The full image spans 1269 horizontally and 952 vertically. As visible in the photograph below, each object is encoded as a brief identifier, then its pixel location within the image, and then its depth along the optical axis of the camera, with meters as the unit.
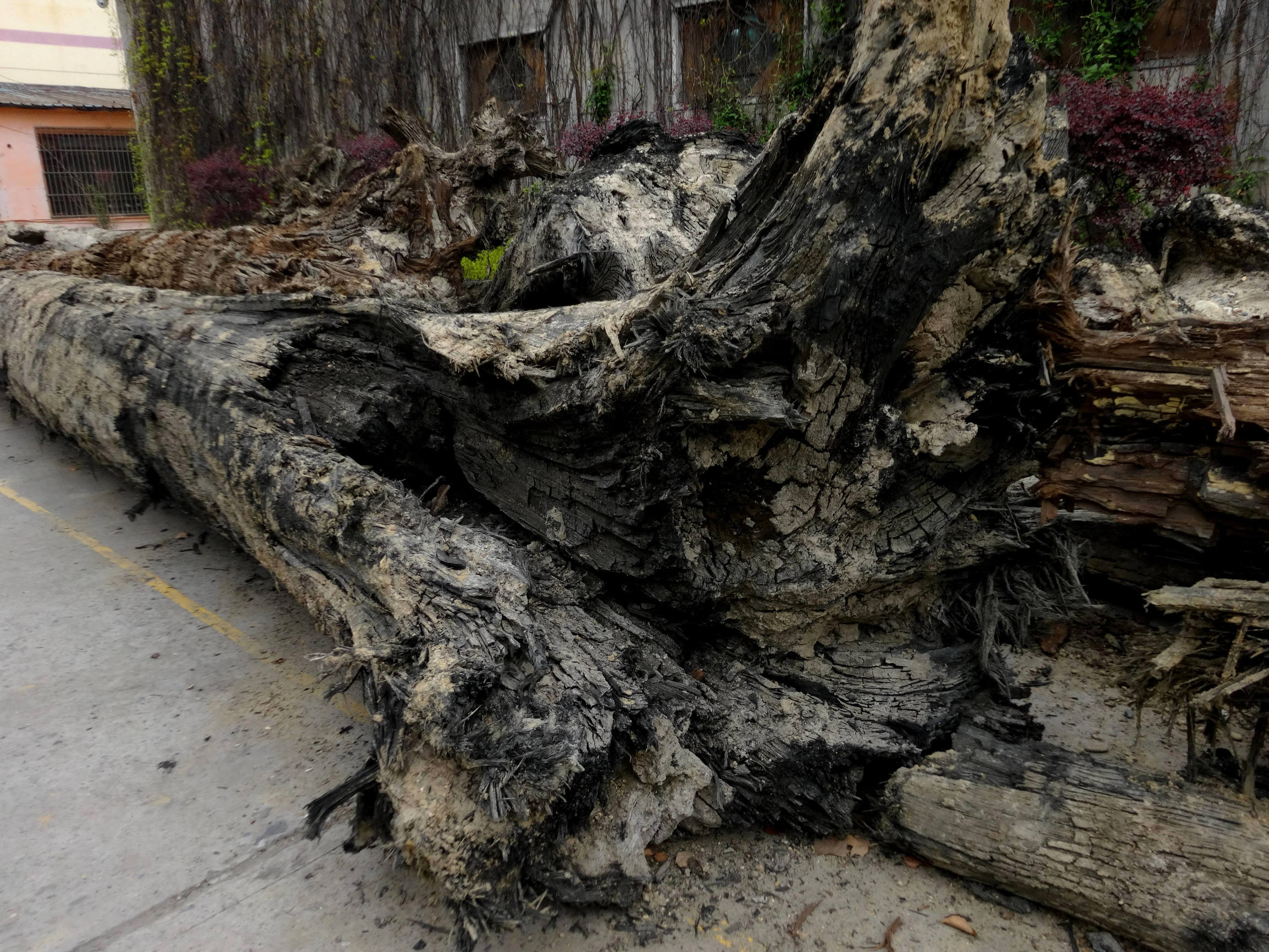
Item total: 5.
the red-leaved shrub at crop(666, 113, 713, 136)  8.24
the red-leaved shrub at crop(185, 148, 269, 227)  10.16
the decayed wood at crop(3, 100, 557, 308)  4.46
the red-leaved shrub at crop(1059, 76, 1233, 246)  5.38
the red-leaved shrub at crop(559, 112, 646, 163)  8.67
